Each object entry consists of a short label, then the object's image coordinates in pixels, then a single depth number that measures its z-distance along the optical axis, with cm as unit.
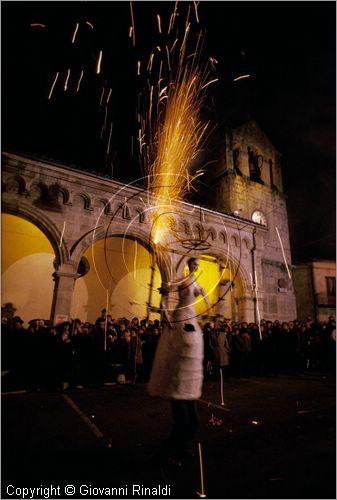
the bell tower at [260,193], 1950
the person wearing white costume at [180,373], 314
